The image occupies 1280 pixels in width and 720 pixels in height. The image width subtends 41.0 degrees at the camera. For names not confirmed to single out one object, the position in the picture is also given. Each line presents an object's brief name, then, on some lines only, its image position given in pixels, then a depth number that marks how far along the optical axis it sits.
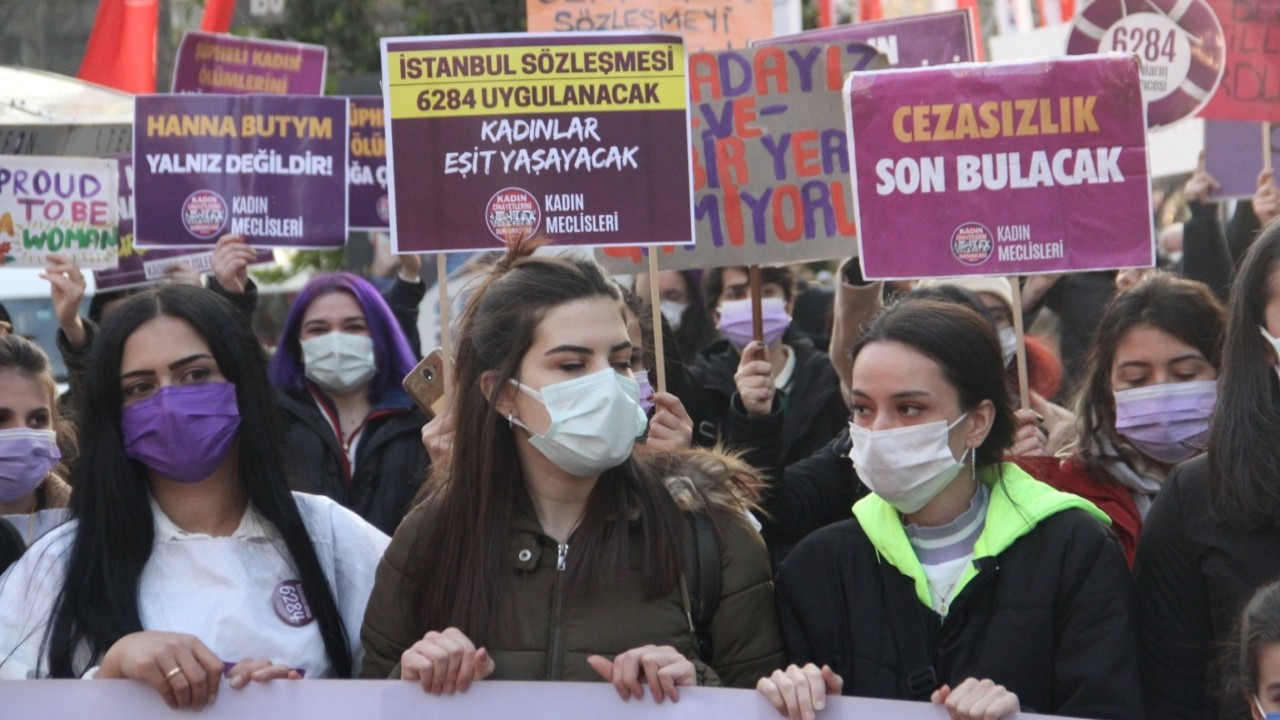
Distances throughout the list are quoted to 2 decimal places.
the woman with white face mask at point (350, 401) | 5.74
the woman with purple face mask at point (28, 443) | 4.67
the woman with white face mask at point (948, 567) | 3.39
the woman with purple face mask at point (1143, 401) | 4.42
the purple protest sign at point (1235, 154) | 7.23
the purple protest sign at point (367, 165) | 8.08
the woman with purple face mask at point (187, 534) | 3.59
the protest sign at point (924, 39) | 7.16
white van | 15.22
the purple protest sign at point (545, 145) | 5.12
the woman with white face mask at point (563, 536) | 3.45
